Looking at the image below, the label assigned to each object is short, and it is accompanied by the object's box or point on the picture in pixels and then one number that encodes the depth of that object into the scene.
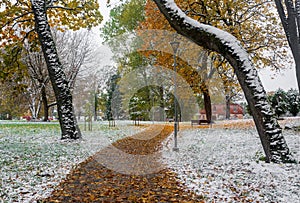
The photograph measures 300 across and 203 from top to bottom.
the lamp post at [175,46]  11.20
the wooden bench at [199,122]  22.55
